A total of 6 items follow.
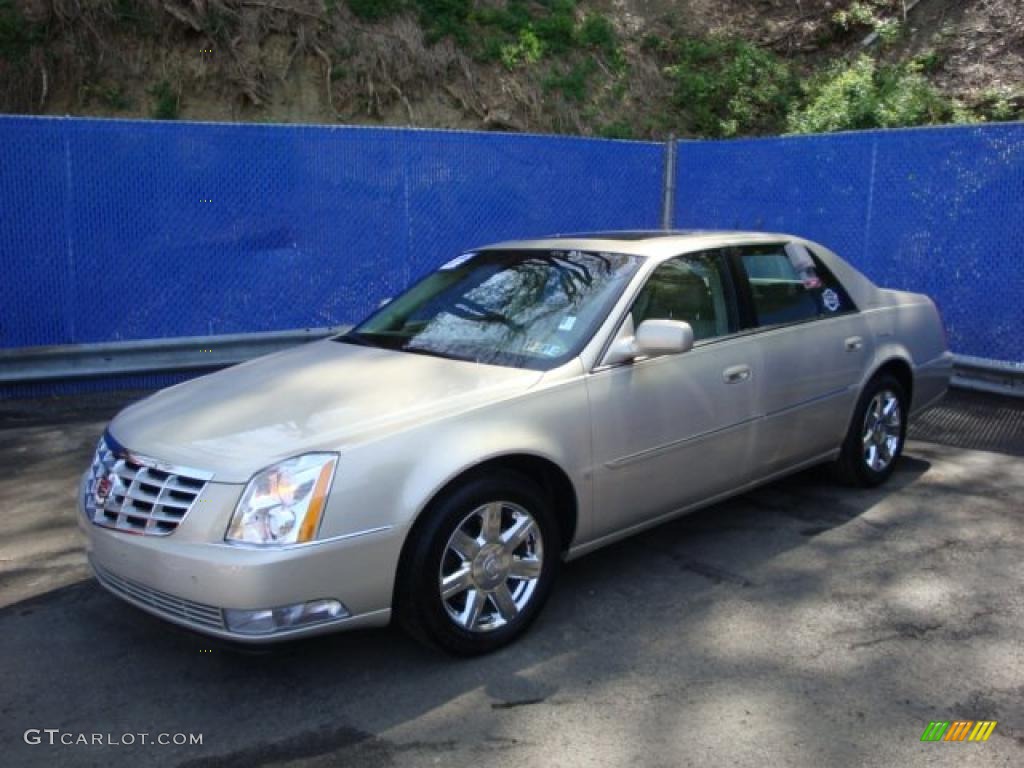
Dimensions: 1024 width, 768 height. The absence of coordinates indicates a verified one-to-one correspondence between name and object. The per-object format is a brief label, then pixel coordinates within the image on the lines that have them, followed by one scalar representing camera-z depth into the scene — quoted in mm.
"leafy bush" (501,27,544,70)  13945
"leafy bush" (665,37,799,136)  14602
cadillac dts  3258
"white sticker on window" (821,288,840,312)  5448
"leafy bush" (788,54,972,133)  12109
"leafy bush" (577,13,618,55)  14953
